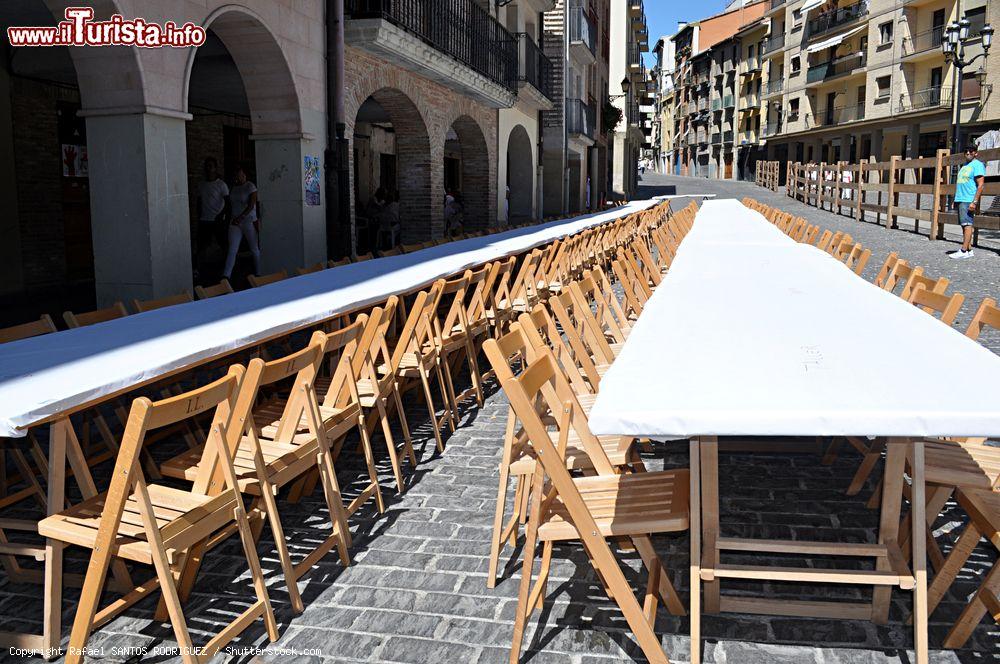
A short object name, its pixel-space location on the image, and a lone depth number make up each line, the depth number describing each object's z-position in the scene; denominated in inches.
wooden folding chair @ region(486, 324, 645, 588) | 123.0
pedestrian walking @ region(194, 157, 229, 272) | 433.7
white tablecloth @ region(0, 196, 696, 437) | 104.2
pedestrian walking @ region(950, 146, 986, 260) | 514.6
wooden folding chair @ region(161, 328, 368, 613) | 115.7
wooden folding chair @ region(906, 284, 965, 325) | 157.5
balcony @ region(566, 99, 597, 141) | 1055.2
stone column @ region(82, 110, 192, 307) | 279.0
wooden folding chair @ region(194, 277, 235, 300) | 218.1
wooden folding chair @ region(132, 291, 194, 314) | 188.7
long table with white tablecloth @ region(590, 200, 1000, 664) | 82.9
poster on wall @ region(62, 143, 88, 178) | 473.4
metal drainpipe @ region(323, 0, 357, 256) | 407.5
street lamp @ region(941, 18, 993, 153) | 740.3
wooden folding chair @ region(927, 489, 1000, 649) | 104.2
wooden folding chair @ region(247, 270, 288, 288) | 239.3
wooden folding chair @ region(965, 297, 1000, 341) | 140.9
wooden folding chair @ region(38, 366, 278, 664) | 94.5
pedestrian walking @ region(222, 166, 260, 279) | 434.3
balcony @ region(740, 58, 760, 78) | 2460.6
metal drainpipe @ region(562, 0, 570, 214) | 970.3
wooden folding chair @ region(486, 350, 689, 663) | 96.4
